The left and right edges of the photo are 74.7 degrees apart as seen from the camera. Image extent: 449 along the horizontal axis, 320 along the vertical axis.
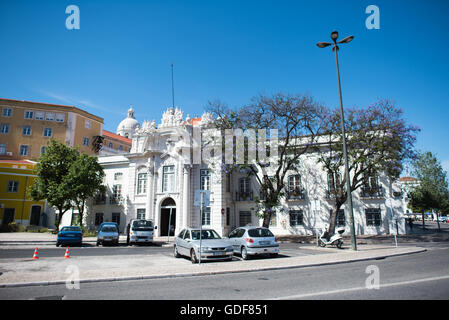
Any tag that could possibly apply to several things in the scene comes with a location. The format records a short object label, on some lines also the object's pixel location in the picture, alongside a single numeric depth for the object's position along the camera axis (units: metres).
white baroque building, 28.92
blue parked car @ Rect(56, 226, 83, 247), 21.04
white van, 22.28
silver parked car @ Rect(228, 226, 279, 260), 13.93
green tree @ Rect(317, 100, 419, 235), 22.83
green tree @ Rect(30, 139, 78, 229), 32.38
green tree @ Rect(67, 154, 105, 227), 32.59
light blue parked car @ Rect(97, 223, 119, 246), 21.58
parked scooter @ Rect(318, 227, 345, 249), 18.23
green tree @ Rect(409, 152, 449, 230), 34.91
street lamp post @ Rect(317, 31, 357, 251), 16.36
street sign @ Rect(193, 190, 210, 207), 12.18
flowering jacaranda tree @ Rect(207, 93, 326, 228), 24.30
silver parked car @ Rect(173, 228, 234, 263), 12.62
